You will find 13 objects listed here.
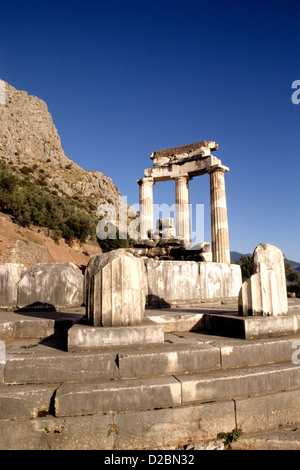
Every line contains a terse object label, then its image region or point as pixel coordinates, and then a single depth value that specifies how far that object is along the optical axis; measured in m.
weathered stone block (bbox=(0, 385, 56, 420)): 2.46
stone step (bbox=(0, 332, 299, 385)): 2.83
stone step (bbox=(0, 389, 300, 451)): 2.38
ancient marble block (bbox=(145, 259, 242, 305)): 6.46
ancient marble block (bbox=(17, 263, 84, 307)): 5.96
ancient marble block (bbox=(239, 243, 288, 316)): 4.00
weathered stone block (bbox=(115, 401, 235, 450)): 2.47
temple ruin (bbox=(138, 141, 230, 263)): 15.06
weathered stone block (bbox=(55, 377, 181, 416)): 2.51
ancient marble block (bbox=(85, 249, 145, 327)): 3.39
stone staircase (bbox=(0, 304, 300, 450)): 2.43
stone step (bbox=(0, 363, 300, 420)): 2.50
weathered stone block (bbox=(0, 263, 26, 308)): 5.98
